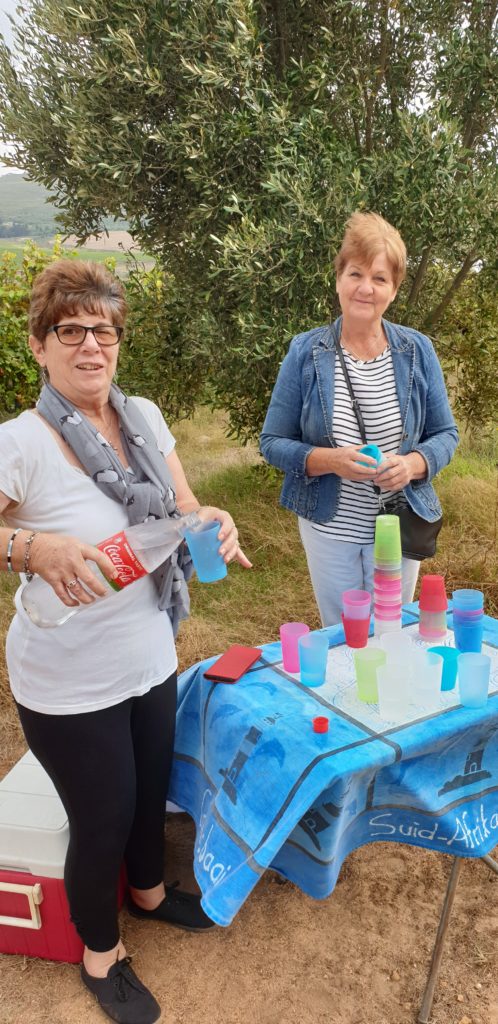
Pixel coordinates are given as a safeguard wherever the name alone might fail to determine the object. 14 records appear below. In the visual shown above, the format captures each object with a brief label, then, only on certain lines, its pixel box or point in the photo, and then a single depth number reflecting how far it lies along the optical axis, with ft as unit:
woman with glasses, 6.36
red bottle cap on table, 6.42
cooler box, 7.89
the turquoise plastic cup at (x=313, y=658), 7.05
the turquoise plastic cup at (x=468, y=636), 7.60
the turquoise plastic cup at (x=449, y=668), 7.11
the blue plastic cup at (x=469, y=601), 7.54
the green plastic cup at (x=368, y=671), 6.64
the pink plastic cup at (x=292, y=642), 7.43
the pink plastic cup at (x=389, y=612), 7.86
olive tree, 15.89
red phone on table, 7.43
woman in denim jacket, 8.97
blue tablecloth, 6.22
